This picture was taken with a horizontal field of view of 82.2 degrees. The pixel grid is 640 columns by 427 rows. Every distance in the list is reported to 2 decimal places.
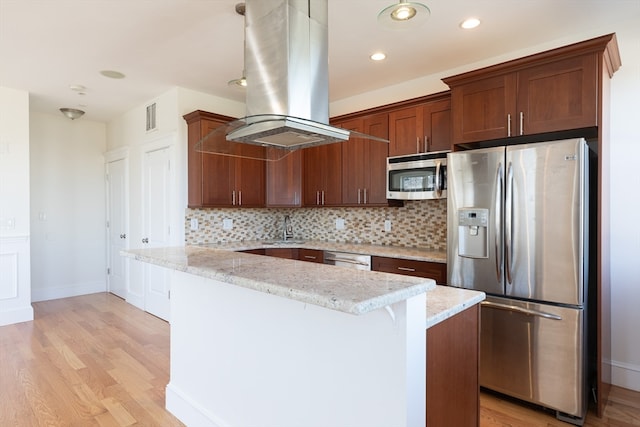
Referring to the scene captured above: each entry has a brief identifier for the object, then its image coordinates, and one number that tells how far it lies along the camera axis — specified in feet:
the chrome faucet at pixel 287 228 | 17.01
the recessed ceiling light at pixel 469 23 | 8.66
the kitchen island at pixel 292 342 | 4.01
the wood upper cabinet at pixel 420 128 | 10.88
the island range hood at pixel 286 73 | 6.04
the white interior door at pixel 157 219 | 14.30
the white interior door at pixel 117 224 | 17.33
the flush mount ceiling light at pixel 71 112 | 16.21
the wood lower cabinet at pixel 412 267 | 10.02
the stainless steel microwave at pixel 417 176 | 10.55
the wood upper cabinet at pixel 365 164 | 12.44
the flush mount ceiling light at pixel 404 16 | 6.30
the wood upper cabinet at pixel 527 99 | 7.75
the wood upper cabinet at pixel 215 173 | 13.24
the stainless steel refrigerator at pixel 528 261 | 7.52
